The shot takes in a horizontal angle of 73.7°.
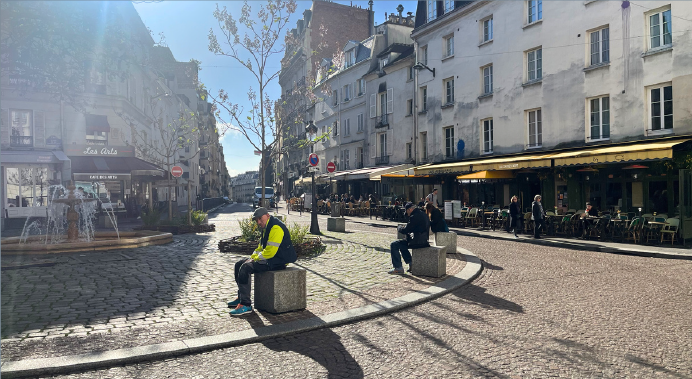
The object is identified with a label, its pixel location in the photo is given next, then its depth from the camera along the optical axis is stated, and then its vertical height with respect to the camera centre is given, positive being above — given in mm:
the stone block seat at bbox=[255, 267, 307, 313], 5871 -1204
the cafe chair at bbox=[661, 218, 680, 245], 13375 -1063
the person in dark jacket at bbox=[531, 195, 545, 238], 15570 -720
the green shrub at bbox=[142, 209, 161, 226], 18188 -789
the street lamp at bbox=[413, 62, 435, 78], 24806 +7224
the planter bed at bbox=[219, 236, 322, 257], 10856 -1211
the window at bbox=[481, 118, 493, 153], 24016 +3148
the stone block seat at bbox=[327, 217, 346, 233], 17500 -1082
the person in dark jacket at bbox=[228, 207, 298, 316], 5938 -792
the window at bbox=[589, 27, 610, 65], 18172 +5923
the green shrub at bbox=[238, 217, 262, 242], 11473 -892
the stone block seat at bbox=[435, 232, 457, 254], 11047 -1086
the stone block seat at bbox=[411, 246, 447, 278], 8344 -1203
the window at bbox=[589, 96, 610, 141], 18141 +3058
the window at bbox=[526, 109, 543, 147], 21250 +3078
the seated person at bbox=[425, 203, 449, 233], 10820 -595
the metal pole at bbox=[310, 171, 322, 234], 15918 -927
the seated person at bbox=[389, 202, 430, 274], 8664 -743
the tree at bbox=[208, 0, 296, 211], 13523 +4572
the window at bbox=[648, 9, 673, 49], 16078 +5809
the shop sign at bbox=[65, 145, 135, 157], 26434 +2846
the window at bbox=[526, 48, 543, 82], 21281 +6100
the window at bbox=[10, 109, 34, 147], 24703 +3884
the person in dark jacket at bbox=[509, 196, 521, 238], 16656 -694
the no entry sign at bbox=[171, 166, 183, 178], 22561 +1292
